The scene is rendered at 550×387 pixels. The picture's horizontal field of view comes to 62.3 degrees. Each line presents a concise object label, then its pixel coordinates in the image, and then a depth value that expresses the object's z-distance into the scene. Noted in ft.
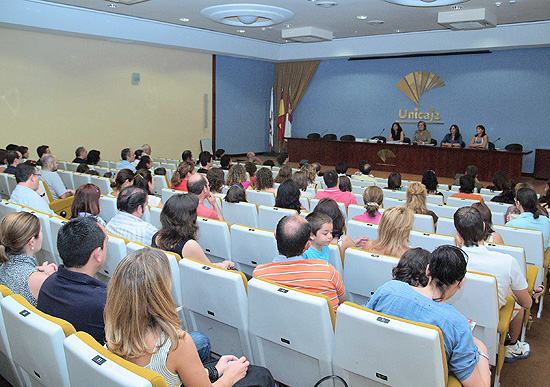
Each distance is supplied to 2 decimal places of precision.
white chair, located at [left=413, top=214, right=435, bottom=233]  13.58
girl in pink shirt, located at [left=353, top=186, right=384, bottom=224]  13.44
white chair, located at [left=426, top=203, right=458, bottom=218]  16.03
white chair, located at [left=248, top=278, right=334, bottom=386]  6.77
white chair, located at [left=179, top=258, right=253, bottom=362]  7.74
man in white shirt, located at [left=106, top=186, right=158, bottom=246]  11.29
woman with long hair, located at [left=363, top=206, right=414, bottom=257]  10.00
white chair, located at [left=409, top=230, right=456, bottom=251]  11.12
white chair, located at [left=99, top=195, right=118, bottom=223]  14.98
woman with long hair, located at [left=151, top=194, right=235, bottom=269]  10.07
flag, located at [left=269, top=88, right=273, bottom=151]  53.11
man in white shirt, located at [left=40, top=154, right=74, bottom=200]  19.79
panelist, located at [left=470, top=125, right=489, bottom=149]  37.32
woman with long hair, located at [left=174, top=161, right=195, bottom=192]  19.27
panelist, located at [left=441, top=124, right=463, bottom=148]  38.49
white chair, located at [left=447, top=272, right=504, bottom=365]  8.13
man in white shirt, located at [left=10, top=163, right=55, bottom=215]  15.11
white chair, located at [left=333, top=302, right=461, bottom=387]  5.74
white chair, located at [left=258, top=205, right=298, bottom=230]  13.91
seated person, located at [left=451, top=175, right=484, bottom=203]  18.47
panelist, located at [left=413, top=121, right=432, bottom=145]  40.48
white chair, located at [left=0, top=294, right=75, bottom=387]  5.45
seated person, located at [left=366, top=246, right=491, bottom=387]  6.42
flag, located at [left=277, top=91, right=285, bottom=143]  52.90
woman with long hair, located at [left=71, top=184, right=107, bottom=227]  12.08
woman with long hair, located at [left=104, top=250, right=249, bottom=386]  5.21
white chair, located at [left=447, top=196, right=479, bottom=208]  17.54
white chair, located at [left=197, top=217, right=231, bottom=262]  12.06
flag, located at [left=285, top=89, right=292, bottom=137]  52.37
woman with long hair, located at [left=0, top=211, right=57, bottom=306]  7.97
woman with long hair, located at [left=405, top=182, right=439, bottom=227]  14.66
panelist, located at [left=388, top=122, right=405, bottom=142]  42.09
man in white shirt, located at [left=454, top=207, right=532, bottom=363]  9.41
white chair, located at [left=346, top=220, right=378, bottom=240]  12.69
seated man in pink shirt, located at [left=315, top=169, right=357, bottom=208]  17.34
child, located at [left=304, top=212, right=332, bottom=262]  9.67
